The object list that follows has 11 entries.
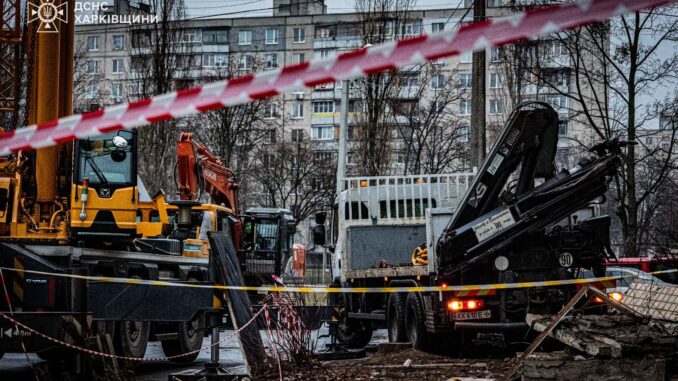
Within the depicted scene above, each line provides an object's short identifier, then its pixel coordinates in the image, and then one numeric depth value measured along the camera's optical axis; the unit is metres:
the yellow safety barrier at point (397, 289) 10.89
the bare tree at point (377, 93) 39.22
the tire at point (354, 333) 18.83
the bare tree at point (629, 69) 24.81
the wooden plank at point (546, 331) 9.06
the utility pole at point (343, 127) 27.32
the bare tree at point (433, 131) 41.34
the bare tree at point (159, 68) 41.81
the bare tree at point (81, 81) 44.44
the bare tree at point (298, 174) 56.84
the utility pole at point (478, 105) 21.61
